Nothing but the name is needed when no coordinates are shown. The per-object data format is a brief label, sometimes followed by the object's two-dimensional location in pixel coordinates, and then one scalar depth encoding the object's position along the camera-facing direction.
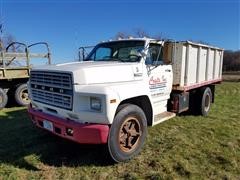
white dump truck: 2.78
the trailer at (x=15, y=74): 6.66
